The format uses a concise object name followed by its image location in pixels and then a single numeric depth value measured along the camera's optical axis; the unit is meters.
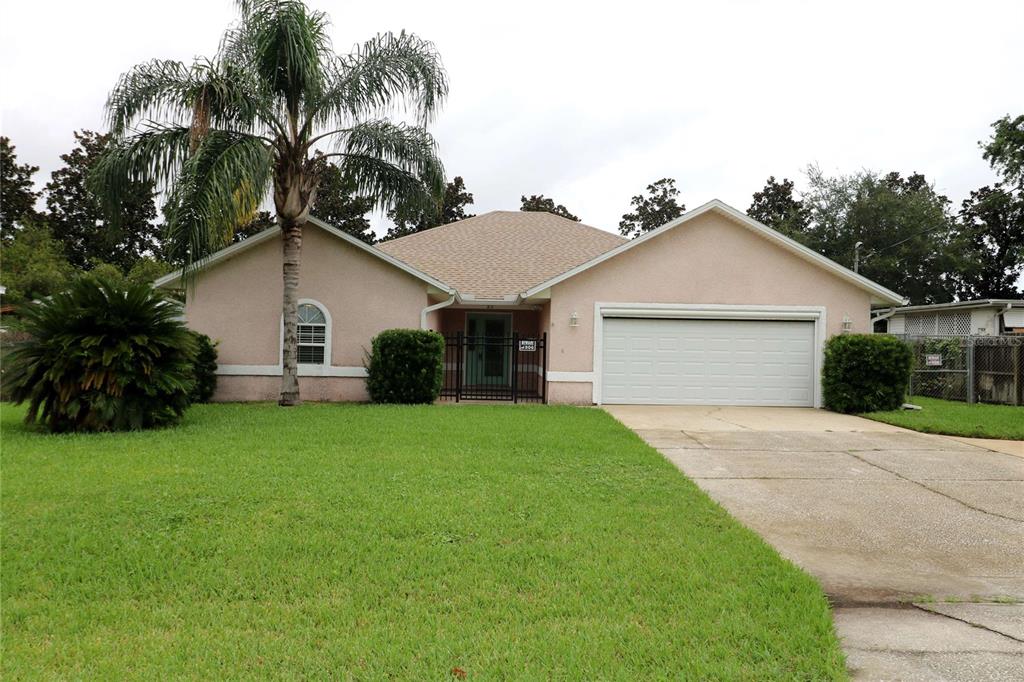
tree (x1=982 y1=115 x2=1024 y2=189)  18.58
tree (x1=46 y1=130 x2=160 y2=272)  38.69
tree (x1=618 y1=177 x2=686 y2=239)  47.62
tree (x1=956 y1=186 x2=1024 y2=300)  36.72
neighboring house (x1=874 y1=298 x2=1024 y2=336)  21.11
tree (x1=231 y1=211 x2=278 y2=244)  38.22
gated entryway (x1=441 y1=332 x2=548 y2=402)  15.25
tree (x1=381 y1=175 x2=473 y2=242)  38.72
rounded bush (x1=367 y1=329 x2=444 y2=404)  13.82
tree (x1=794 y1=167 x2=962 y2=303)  37.25
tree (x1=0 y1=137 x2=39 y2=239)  34.84
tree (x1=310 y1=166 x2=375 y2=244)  36.23
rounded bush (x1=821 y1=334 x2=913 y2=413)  13.39
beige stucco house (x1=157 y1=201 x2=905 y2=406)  14.71
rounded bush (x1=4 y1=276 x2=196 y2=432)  9.43
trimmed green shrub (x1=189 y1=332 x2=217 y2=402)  13.89
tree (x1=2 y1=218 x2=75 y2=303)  28.11
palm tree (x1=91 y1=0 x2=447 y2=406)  11.63
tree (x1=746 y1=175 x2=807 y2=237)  45.62
